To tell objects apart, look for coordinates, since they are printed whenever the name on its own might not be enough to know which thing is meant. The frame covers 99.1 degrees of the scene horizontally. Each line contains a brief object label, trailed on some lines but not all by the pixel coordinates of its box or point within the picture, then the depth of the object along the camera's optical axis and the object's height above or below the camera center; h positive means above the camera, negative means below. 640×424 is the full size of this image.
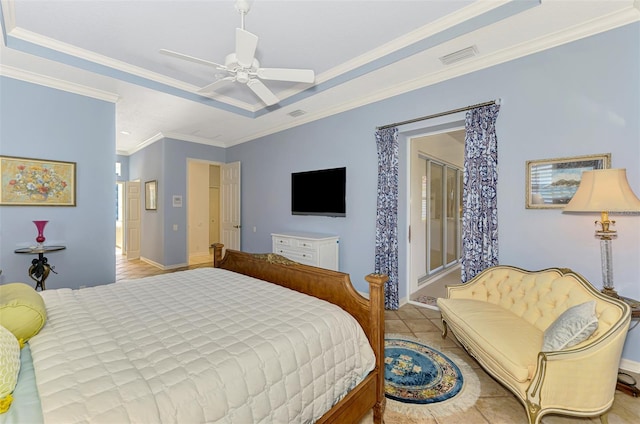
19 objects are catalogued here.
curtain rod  2.74 +1.08
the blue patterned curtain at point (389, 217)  3.48 -0.09
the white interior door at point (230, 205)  5.90 +0.11
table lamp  1.83 +0.07
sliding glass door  4.58 -0.06
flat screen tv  4.05 +0.28
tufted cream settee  1.50 -0.85
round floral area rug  1.84 -1.30
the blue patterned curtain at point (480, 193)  2.71 +0.17
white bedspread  0.93 -0.61
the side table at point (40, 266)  3.05 -0.64
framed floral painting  3.08 +0.33
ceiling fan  1.98 +1.17
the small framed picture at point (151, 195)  5.90 +0.33
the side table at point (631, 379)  1.82 -1.24
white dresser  3.80 -0.55
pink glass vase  3.09 -0.24
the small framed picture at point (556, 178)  2.28 +0.29
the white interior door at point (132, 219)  6.81 -0.23
